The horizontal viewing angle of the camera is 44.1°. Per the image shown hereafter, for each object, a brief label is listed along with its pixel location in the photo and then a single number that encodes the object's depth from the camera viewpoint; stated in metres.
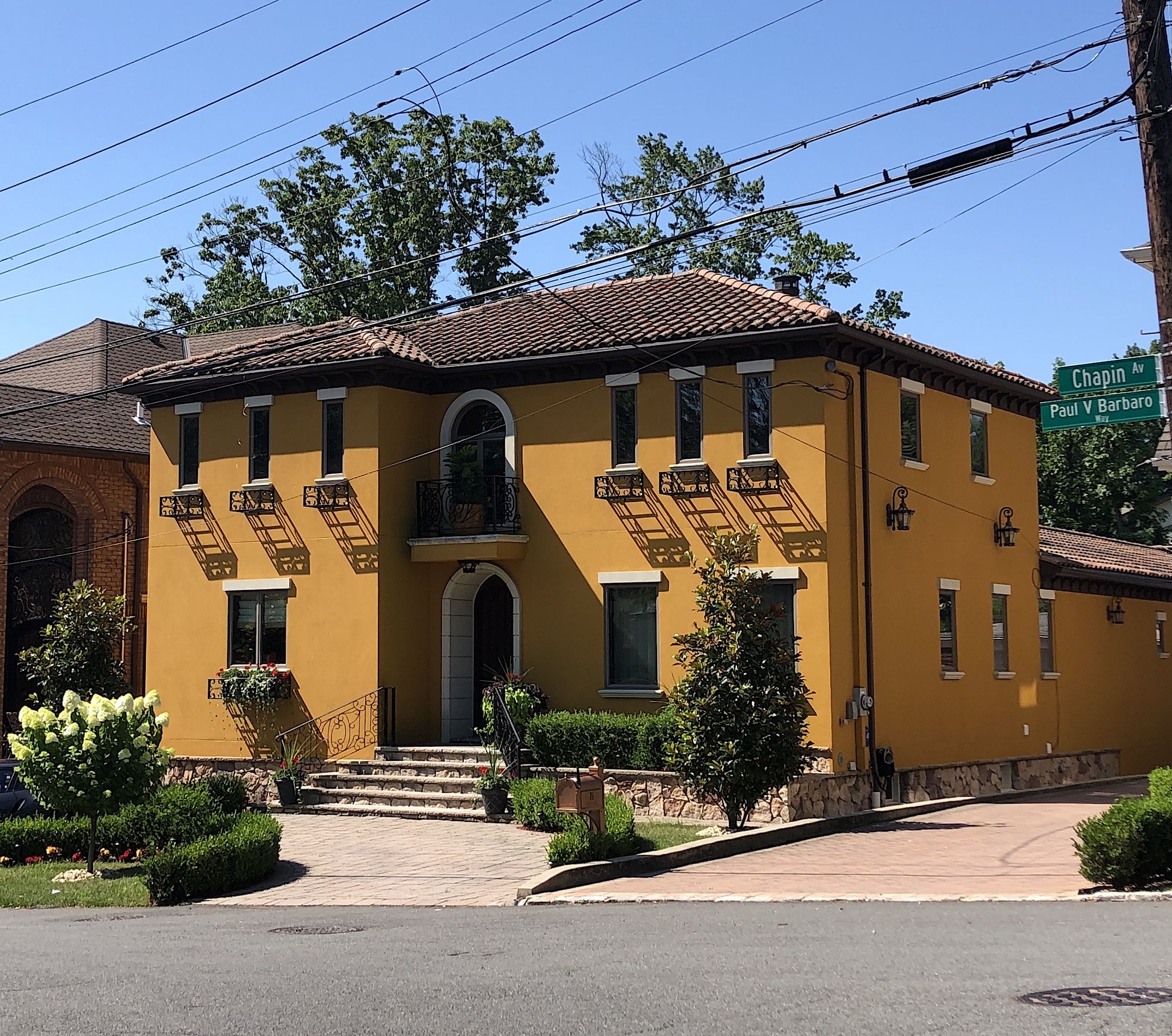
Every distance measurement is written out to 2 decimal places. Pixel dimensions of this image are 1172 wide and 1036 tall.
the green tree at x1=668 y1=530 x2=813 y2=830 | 18.91
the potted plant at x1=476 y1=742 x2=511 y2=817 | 21.34
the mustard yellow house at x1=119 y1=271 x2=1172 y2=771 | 22.53
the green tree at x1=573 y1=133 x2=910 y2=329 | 40.50
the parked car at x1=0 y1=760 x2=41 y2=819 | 21.78
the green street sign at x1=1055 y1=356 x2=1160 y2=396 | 12.83
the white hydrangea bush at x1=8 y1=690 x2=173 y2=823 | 17.84
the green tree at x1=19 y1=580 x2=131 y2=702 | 28.22
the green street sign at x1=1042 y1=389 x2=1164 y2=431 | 12.82
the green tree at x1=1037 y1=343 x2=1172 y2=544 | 41.09
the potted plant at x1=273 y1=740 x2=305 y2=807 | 23.58
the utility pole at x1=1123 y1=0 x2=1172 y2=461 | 12.94
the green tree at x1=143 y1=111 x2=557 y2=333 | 41.19
